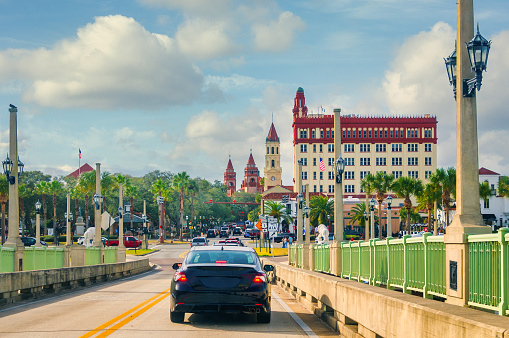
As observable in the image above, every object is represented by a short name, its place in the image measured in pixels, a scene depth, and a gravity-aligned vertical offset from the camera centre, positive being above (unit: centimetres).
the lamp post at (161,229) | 9816 -274
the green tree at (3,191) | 8881 +265
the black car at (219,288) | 1258 -145
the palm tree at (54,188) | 9906 +335
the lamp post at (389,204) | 5469 +40
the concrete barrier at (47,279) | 1791 -229
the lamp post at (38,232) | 6099 -194
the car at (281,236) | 9812 -380
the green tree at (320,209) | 11288 +8
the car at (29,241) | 7569 -331
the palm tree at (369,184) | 8838 +333
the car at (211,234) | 12071 -421
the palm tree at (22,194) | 9345 +250
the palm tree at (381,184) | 8744 +322
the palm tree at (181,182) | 11831 +490
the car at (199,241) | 6916 -315
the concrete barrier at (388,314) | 636 -136
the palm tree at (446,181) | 7307 +304
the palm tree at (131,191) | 10500 +303
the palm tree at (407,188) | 8256 +252
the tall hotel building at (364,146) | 14900 +1384
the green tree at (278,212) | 11706 -42
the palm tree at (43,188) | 9931 +336
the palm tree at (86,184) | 9962 +391
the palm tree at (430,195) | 7581 +153
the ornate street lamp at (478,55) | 1011 +227
